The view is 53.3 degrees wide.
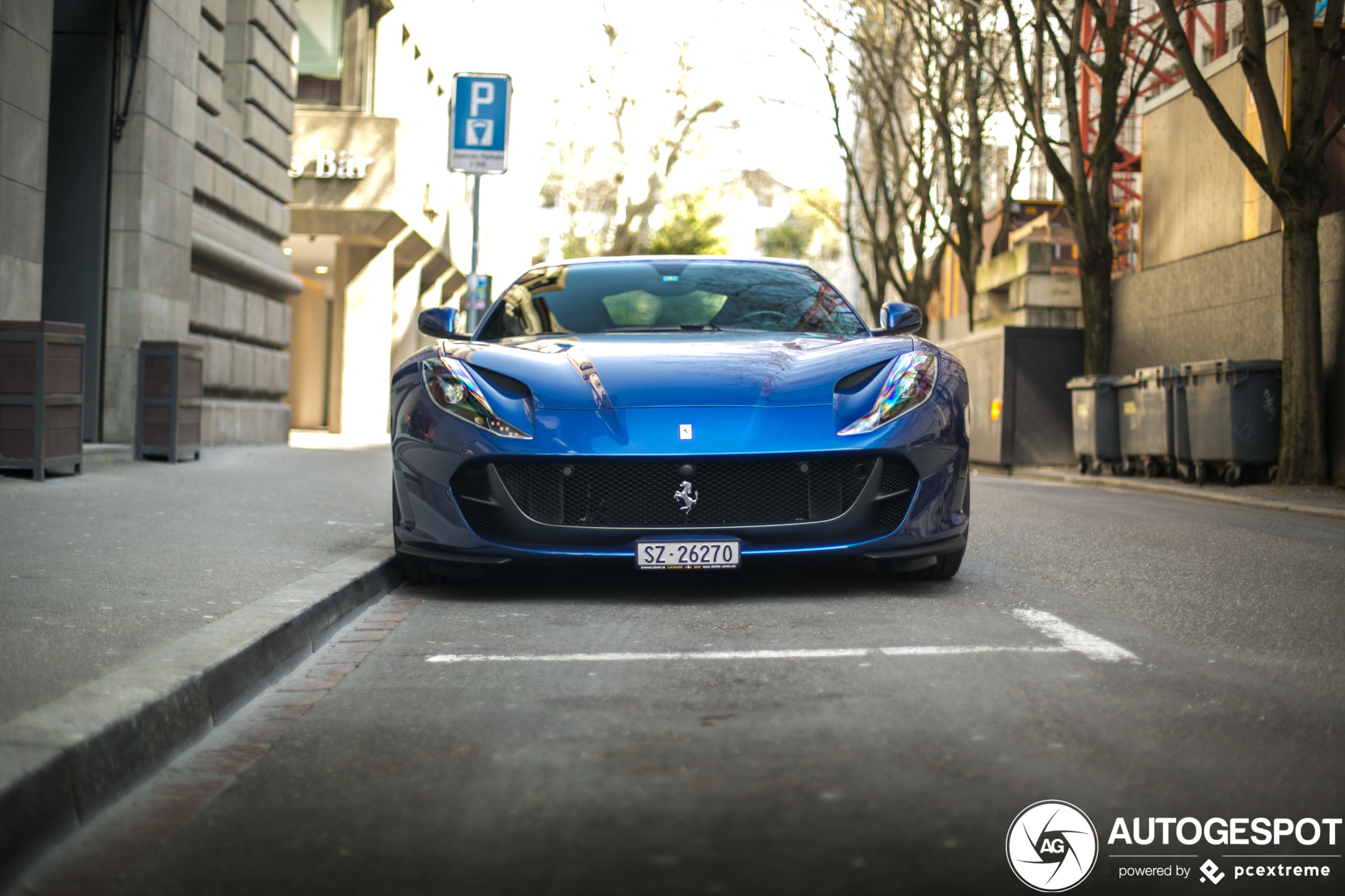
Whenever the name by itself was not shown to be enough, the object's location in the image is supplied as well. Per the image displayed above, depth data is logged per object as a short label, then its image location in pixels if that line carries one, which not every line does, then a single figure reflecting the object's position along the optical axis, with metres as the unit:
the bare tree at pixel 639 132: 31.09
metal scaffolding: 24.70
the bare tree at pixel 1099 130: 16.86
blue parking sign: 12.34
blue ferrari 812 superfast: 4.89
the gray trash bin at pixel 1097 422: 16.38
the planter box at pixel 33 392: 8.52
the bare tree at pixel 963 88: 21.03
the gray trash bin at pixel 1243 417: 12.88
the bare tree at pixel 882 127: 23.44
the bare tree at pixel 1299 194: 12.35
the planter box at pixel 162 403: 11.23
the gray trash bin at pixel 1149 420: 14.37
